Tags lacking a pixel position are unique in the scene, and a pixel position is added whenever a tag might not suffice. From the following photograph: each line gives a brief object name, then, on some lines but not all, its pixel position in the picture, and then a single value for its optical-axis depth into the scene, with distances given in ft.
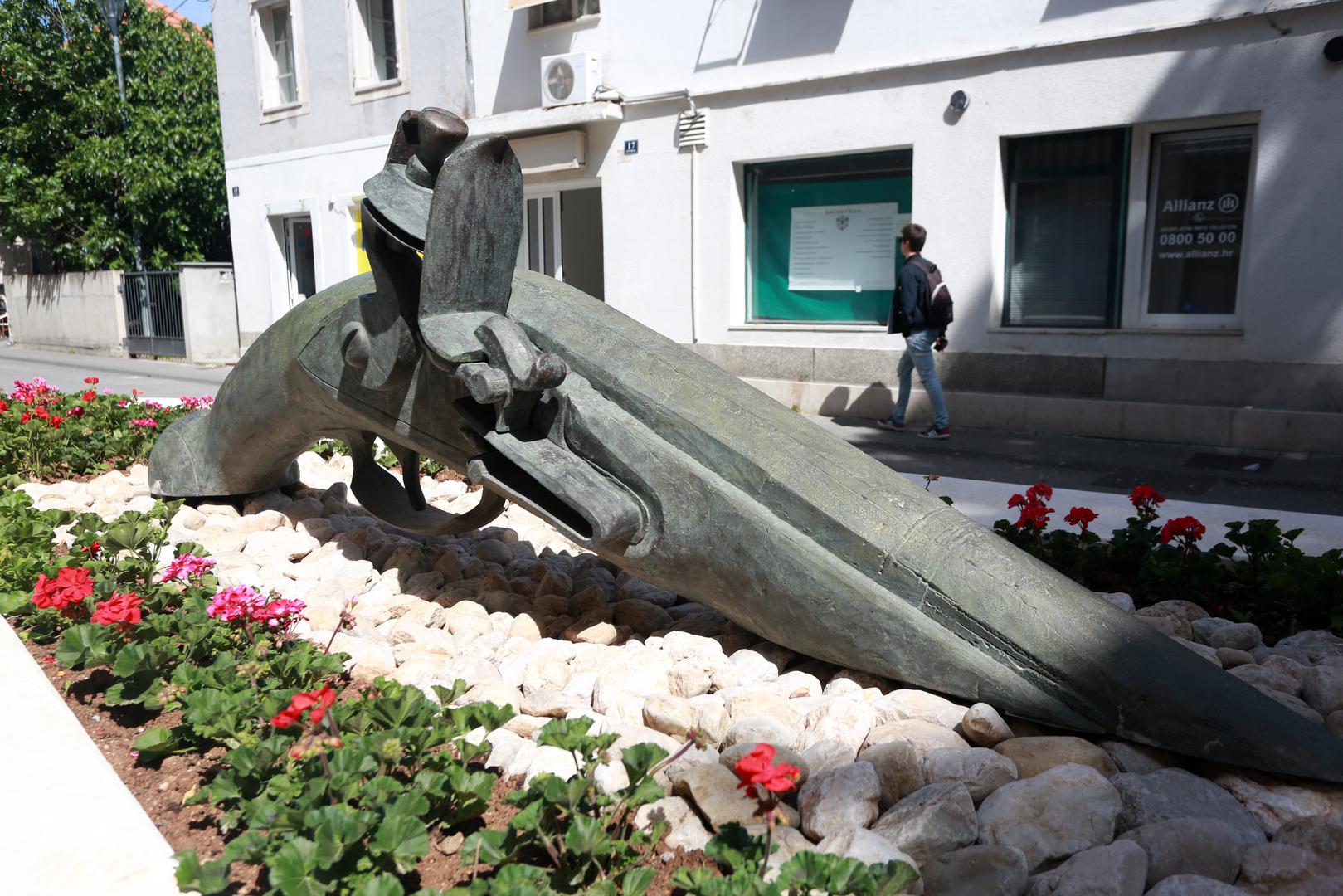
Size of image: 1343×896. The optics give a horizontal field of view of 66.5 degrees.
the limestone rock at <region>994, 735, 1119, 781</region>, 7.00
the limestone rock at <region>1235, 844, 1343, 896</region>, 5.83
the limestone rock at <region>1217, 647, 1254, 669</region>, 8.63
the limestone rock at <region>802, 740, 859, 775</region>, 7.22
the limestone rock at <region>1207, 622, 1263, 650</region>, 9.21
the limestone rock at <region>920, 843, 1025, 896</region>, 5.94
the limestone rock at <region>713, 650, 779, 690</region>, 8.74
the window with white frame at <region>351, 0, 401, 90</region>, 45.03
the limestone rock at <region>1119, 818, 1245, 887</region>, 6.10
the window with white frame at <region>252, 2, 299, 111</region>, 49.96
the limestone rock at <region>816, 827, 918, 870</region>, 6.17
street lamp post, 57.06
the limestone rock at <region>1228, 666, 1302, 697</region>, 8.08
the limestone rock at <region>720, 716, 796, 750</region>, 7.53
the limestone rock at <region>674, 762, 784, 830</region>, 6.83
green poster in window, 32.22
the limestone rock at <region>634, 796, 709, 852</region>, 6.76
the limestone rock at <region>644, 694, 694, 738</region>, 8.02
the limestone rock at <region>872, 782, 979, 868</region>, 6.34
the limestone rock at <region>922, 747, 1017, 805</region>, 6.91
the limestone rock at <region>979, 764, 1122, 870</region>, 6.27
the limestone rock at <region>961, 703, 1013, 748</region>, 7.43
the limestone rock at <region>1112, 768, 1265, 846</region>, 6.51
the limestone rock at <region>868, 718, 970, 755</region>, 7.38
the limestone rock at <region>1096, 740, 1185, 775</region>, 7.06
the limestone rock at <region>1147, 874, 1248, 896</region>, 5.64
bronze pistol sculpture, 7.31
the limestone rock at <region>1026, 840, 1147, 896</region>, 5.79
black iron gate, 57.31
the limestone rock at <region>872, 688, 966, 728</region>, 7.72
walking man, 27.96
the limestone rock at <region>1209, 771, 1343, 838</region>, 6.58
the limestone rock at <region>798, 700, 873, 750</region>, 7.52
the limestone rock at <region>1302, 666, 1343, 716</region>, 7.85
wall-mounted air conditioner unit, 36.14
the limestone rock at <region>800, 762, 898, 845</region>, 6.64
